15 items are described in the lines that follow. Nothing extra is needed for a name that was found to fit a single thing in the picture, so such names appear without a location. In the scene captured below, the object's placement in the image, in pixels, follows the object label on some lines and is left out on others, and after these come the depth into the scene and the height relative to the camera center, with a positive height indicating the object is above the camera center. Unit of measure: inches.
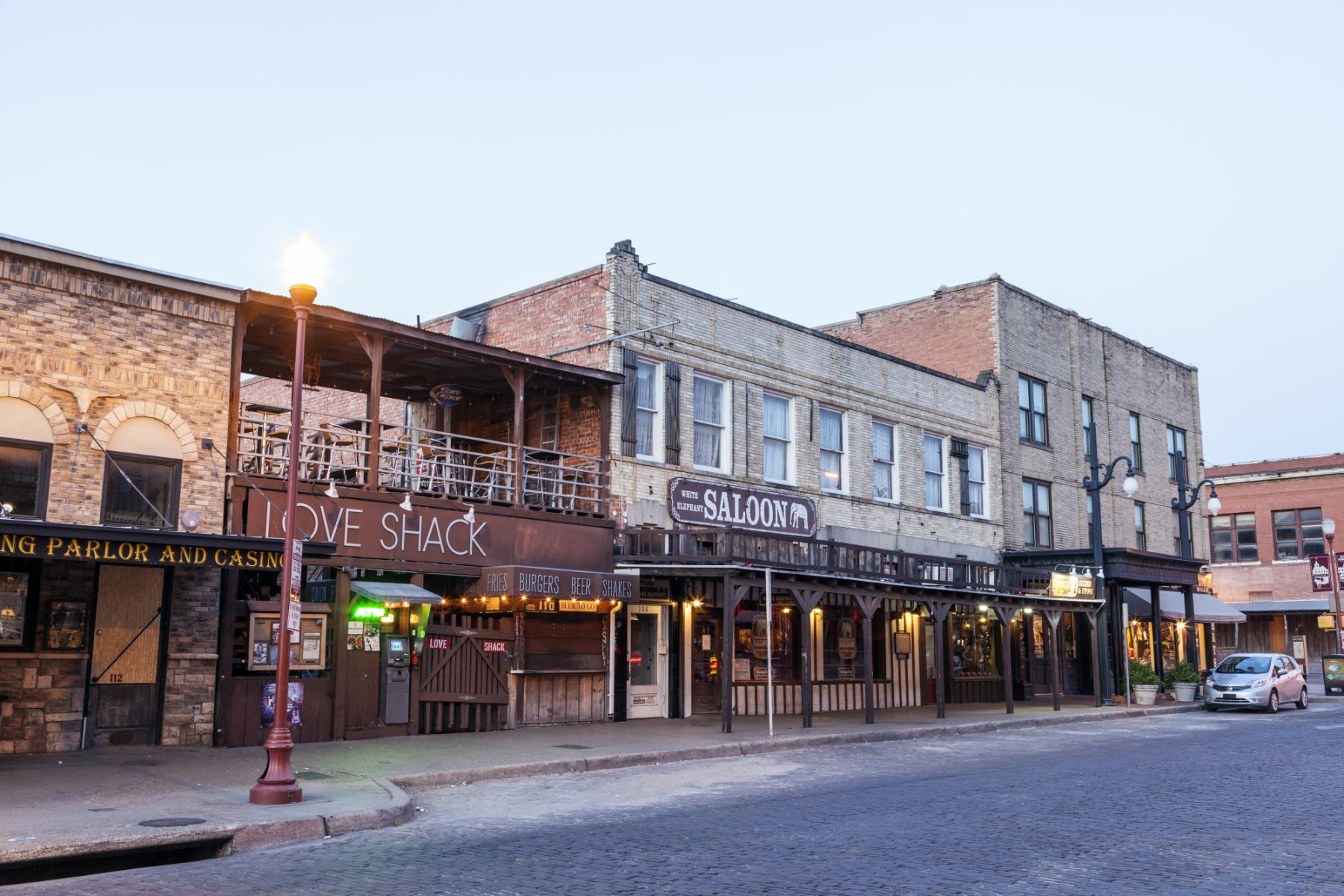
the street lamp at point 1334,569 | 1384.1 +72.8
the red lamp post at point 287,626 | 437.1 -0.8
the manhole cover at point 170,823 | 385.4 -66.8
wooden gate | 716.0 -30.5
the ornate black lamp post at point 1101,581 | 1074.7 +44.4
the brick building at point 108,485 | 578.2 +71.3
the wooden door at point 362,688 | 672.4 -37.0
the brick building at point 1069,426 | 1222.3 +233.1
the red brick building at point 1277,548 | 2016.5 +146.4
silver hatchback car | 1050.7 -49.7
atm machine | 690.8 -34.7
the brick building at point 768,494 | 840.3 +110.3
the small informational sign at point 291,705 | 633.6 -44.5
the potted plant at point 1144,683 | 1082.7 -51.9
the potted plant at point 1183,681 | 1160.2 -52.4
